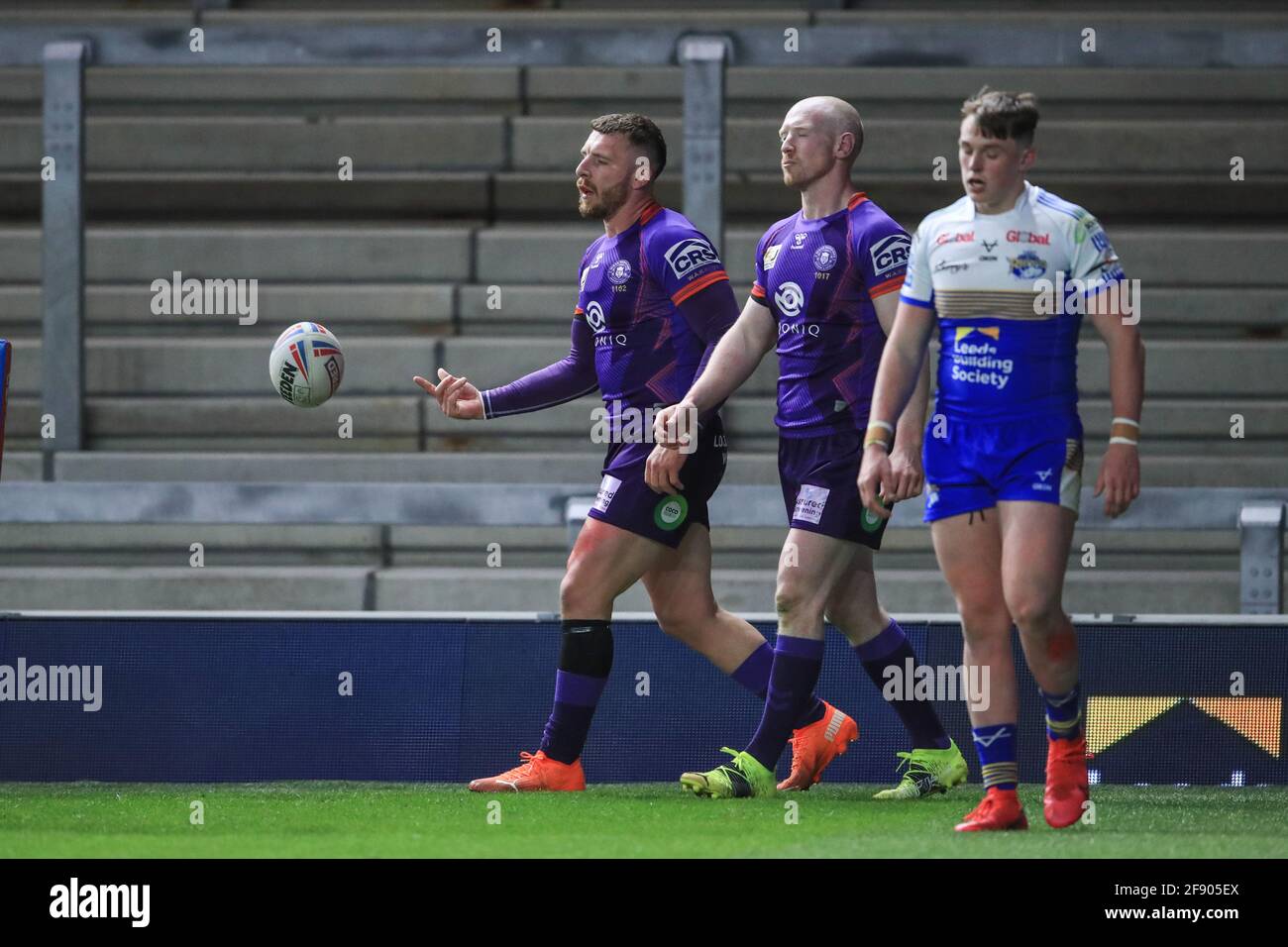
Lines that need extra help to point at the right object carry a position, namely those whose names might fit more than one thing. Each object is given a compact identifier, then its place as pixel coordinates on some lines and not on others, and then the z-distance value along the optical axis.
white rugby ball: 11.37
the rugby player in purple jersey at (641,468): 10.71
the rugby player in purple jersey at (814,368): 10.16
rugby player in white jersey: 8.50
